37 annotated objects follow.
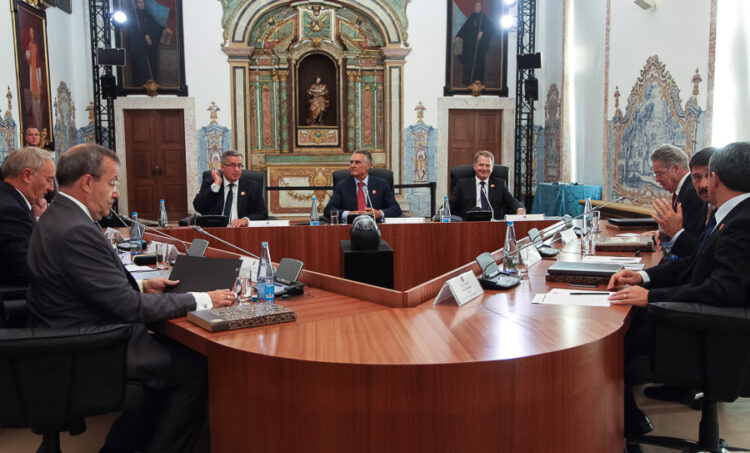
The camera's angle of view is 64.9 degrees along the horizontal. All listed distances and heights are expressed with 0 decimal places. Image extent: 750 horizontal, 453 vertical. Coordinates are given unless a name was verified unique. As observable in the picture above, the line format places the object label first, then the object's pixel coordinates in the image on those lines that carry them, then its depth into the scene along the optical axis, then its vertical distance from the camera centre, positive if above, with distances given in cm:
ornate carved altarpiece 996 +136
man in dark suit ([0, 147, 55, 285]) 305 -18
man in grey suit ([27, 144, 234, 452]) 197 -44
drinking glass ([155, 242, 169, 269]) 316 -48
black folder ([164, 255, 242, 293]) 248 -47
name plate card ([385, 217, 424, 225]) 485 -47
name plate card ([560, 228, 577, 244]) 409 -52
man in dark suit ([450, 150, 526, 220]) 586 -32
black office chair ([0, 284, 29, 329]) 241 -62
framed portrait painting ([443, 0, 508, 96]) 1009 +197
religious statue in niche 1027 +108
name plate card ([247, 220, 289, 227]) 455 -45
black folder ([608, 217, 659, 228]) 475 -49
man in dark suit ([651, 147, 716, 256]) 295 -30
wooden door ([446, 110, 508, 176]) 1036 +52
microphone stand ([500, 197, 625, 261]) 292 -44
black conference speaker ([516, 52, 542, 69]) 923 +159
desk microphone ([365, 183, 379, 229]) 557 -30
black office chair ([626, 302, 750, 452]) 187 -61
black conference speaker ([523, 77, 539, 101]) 958 +120
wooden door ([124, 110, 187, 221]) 995 +7
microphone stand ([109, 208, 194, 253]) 400 -45
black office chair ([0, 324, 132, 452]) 166 -61
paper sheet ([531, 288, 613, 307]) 227 -54
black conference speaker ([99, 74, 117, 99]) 923 +127
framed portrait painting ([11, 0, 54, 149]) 743 +130
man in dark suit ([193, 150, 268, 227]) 530 -27
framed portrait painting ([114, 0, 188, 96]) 965 +197
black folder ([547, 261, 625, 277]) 267 -50
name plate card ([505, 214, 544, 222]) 503 -47
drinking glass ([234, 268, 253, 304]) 236 -51
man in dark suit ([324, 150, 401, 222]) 554 -27
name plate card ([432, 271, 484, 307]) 220 -49
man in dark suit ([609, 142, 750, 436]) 198 -38
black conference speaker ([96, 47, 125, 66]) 866 +162
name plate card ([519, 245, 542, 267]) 313 -51
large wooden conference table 156 -60
